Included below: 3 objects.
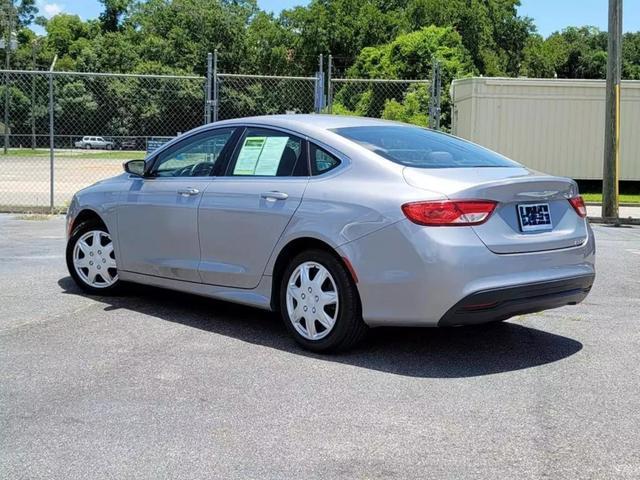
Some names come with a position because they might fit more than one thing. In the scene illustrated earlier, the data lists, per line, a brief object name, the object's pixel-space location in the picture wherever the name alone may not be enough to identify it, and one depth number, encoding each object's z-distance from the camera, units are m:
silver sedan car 4.62
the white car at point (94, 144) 32.34
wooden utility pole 14.84
